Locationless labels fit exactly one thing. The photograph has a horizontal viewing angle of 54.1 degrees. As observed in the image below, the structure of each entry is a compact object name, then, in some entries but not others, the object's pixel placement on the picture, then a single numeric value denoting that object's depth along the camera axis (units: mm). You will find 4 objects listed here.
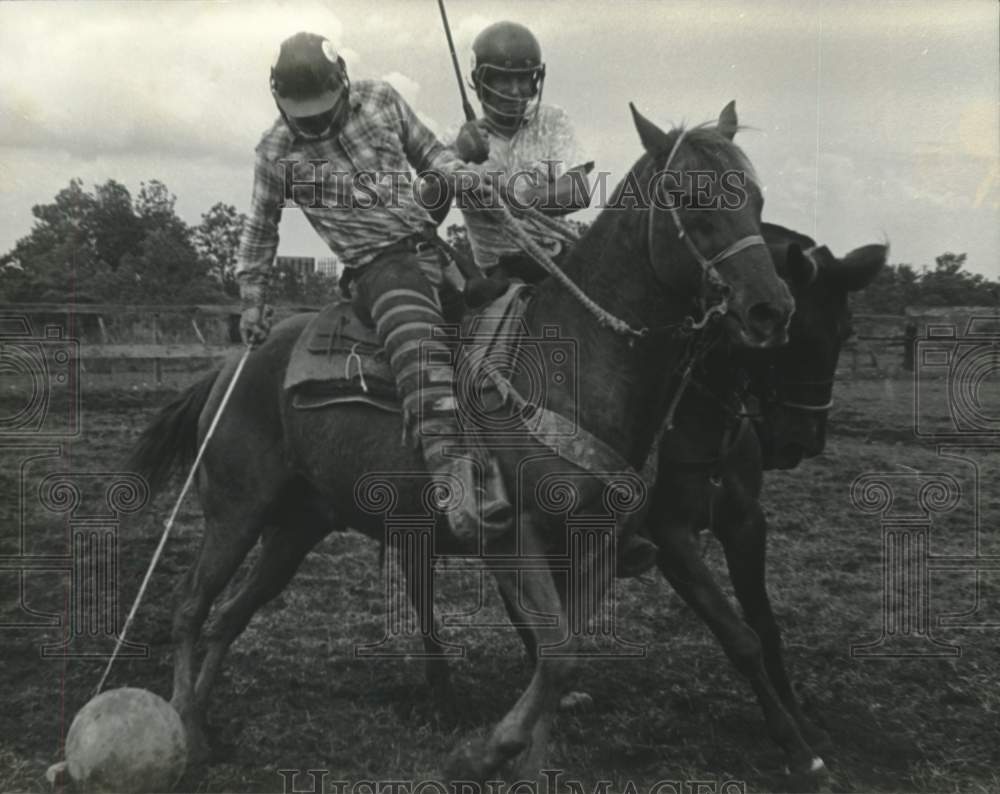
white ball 3822
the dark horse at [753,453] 4617
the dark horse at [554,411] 3719
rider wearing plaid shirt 4492
